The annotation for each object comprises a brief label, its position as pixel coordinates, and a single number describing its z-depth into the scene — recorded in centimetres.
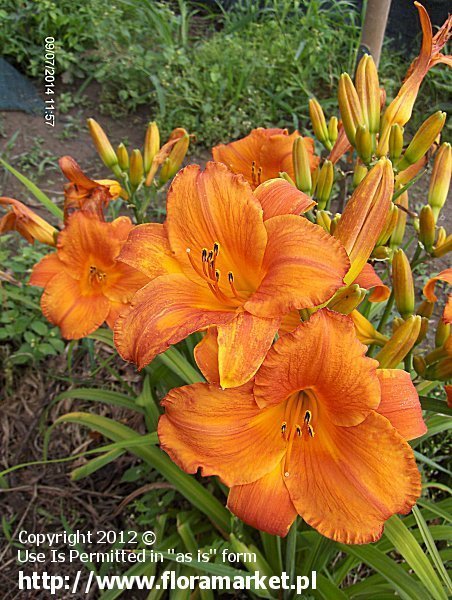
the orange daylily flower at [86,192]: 47
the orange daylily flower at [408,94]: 38
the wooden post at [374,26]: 64
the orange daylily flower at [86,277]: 48
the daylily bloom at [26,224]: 49
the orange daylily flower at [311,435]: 26
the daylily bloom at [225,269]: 26
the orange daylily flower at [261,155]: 44
